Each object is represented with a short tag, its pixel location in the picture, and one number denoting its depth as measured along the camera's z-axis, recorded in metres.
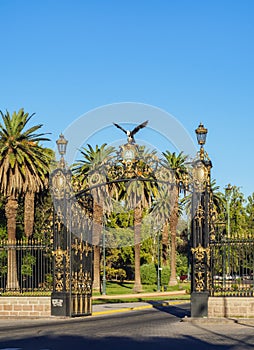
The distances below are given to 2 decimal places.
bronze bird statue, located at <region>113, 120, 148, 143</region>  30.27
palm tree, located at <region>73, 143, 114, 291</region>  62.61
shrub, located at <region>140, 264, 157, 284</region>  81.00
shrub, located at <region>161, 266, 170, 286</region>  79.62
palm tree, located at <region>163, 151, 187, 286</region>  68.75
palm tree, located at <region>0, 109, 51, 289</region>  50.91
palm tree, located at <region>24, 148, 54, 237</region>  53.84
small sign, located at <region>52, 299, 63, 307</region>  27.44
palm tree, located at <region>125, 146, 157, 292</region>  63.19
